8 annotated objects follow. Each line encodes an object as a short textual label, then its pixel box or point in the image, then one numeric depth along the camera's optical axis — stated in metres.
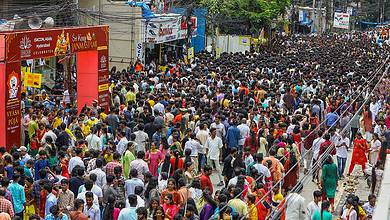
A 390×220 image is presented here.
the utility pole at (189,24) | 38.44
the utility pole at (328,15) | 81.76
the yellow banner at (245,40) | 45.09
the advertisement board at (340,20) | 70.44
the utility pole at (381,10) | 93.40
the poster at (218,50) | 44.40
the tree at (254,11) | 45.72
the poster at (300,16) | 74.65
